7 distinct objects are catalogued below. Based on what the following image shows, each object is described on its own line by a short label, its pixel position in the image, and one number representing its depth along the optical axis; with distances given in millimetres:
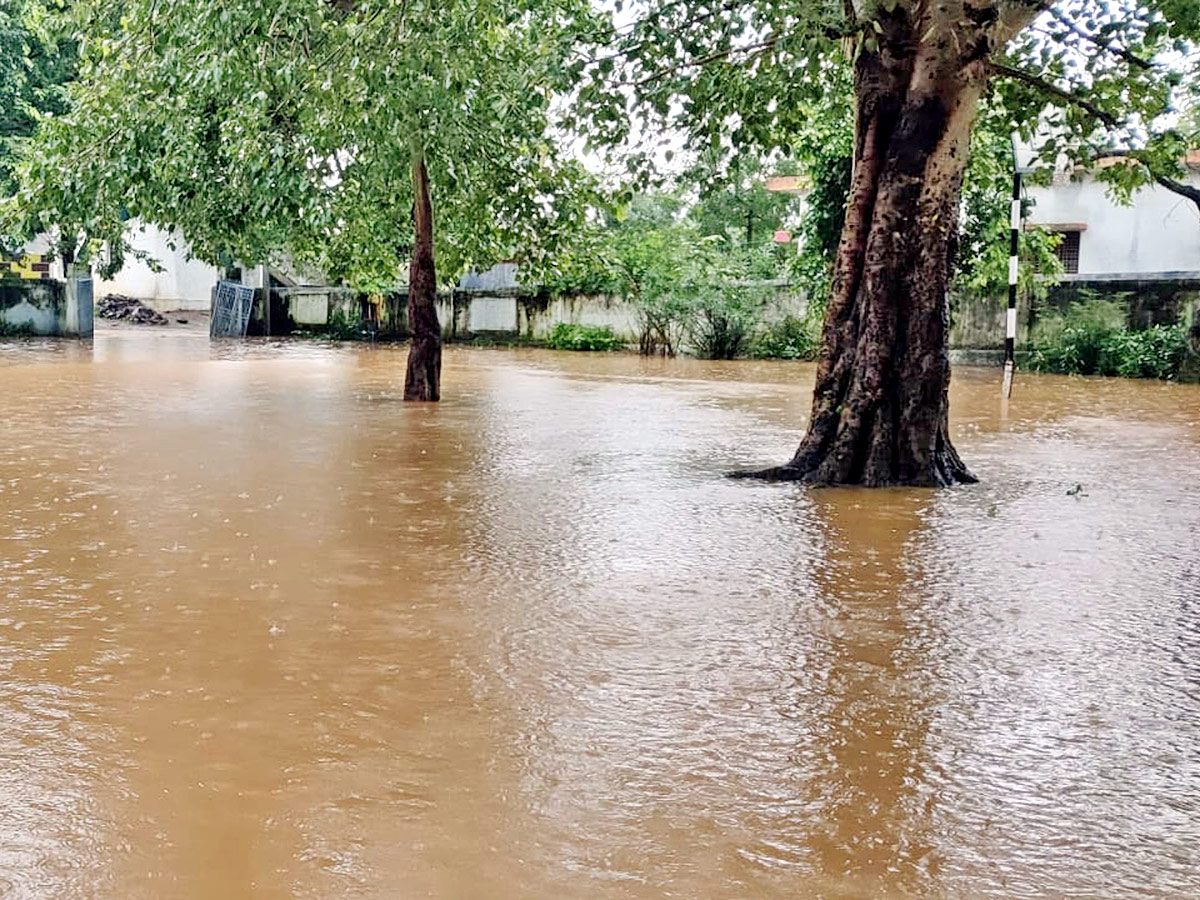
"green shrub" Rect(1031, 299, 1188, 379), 19594
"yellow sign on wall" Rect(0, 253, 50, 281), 28775
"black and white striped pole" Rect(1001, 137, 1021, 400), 13878
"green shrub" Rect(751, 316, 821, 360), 23625
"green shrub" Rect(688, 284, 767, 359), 24141
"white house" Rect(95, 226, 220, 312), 38969
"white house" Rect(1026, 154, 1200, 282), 27734
